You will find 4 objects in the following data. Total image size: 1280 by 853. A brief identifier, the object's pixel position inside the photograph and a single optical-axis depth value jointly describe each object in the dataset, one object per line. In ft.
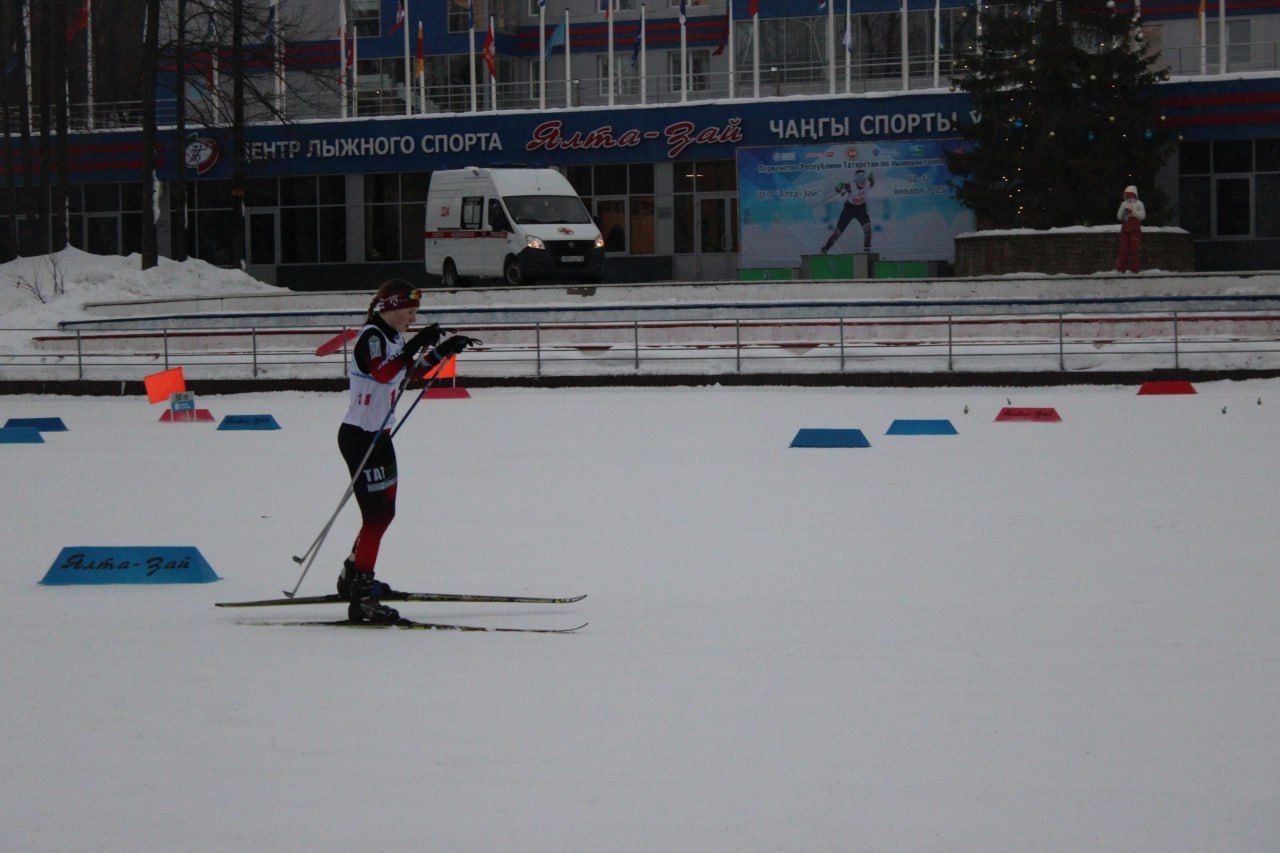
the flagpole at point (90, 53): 180.67
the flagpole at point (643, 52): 159.48
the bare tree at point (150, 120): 143.84
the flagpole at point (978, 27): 141.28
